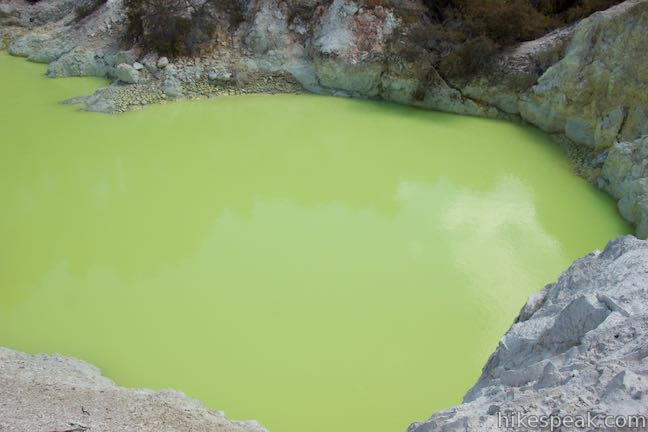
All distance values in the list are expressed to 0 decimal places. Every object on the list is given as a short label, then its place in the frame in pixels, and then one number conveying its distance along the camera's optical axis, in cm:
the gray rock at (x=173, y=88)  1435
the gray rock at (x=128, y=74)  1452
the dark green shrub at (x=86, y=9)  1680
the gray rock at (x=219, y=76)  1483
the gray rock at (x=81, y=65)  1543
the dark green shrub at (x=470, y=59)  1349
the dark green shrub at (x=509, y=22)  1388
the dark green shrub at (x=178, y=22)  1516
